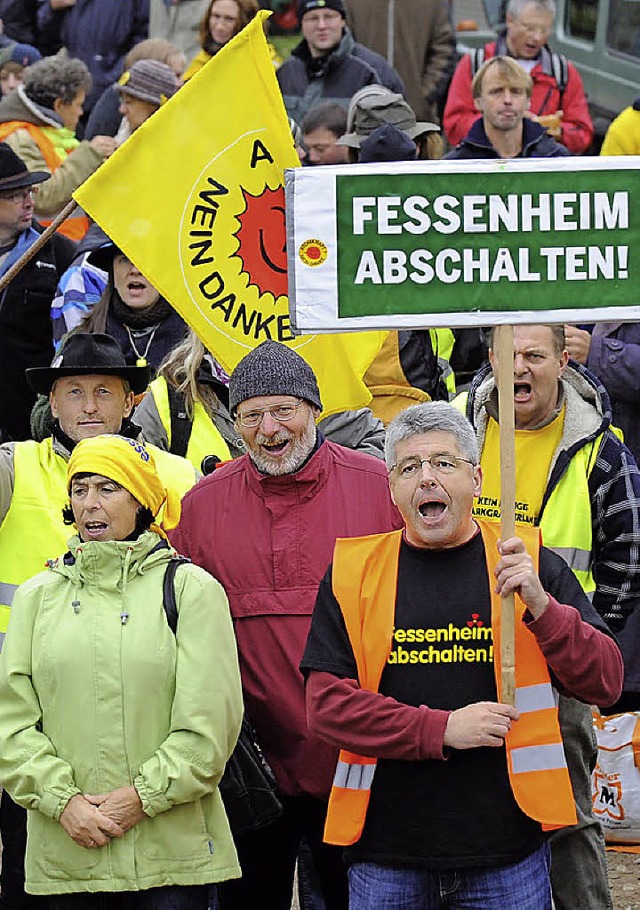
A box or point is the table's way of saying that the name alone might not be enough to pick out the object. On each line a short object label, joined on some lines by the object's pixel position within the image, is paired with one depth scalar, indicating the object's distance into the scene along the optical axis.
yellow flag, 10.38
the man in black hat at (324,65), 19.20
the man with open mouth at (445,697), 7.90
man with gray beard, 9.44
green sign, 8.19
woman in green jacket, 8.57
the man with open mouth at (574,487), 10.04
